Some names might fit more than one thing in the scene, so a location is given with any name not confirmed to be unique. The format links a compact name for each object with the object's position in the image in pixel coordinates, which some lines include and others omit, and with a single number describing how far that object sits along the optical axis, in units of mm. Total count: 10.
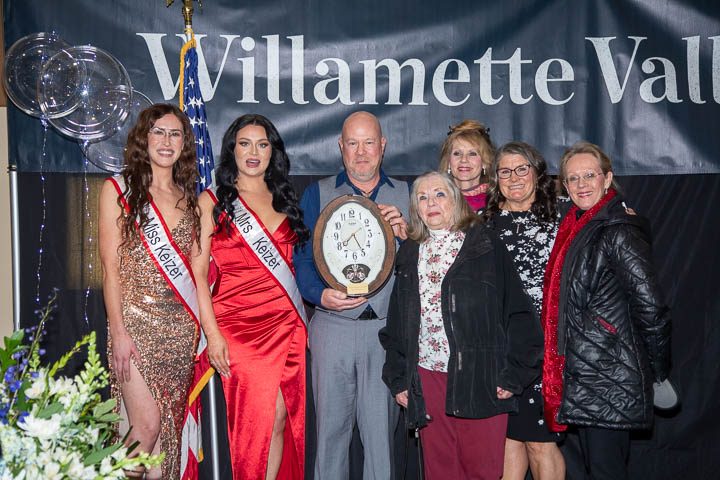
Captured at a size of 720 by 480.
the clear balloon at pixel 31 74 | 2959
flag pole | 3268
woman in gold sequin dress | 2678
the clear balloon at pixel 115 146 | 3381
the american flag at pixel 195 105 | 3340
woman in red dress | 2969
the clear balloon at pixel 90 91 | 2971
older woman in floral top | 2533
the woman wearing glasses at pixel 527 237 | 2852
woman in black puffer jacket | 2521
